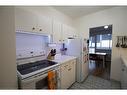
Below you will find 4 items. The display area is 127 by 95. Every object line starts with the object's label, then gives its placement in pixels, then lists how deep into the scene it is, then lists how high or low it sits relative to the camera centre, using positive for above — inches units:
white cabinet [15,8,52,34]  52.5 +17.2
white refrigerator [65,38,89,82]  99.8 -10.0
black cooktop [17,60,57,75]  53.4 -16.5
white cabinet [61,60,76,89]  78.0 -30.0
